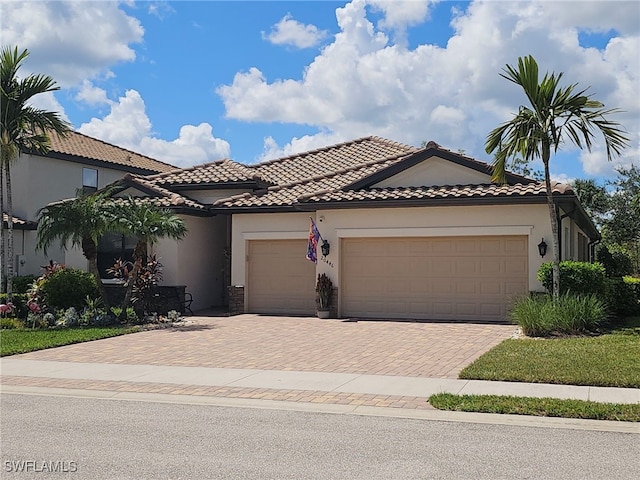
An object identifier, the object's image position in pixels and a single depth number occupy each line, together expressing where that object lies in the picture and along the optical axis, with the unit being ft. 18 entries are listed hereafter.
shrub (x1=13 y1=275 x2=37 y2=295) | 71.26
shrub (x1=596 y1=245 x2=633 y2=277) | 93.12
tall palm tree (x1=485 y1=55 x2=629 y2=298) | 49.06
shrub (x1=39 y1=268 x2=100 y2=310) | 64.44
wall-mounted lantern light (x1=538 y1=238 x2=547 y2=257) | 56.85
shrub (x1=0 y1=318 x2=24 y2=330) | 58.03
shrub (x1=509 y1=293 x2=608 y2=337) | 46.93
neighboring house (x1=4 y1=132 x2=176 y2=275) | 88.94
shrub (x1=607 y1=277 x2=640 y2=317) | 60.59
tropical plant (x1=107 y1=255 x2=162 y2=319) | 62.03
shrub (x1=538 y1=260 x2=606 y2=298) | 51.34
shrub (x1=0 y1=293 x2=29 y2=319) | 64.08
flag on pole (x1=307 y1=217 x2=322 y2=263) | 63.93
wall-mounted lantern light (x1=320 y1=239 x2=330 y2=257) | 64.95
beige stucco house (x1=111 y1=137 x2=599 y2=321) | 59.26
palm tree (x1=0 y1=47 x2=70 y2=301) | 62.59
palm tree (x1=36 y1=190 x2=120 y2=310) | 58.13
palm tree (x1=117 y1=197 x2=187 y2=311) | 58.95
